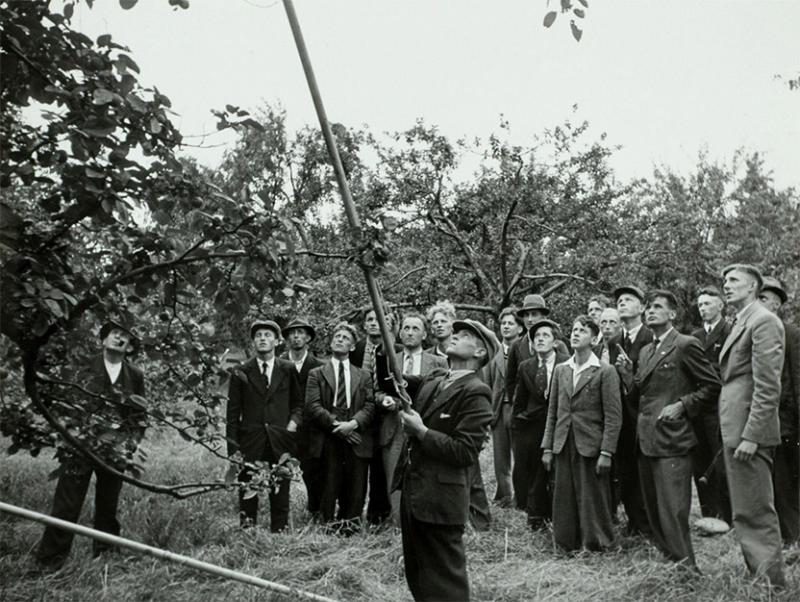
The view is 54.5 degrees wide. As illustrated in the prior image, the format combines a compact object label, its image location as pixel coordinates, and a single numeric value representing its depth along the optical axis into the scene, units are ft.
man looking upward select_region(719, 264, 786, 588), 14.39
